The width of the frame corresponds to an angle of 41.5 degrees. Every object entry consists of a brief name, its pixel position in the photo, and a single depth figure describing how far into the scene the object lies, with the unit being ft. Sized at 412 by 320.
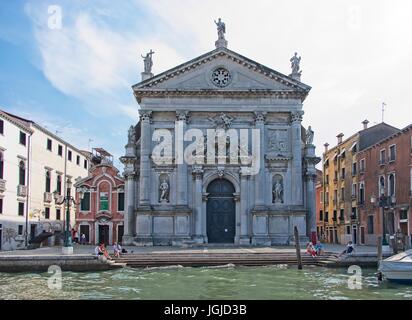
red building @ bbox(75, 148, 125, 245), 146.30
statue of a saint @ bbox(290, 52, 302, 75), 133.08
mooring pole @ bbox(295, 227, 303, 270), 90.84
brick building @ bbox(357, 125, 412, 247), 131.01
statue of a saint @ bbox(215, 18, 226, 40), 132.75
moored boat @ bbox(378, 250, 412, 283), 72.43
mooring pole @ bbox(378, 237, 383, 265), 86.87
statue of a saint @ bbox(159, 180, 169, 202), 127.85
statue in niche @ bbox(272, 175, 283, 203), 128.57
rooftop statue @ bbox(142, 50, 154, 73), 132.87
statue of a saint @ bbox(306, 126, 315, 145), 133.80
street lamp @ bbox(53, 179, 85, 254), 96.84
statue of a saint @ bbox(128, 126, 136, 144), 133.90
